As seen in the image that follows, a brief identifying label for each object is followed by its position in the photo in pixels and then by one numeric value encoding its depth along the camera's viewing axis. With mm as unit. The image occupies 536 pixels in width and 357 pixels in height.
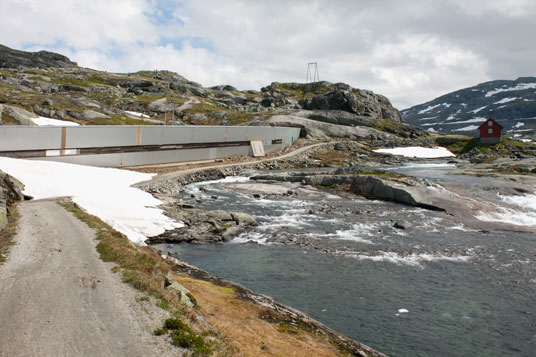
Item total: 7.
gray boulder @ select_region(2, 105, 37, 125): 61453
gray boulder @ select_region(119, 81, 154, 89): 159875
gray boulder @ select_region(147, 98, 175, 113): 122875
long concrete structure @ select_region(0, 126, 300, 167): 44781
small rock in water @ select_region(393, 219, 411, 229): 31855
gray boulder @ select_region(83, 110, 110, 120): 82625
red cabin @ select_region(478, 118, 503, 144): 97000
